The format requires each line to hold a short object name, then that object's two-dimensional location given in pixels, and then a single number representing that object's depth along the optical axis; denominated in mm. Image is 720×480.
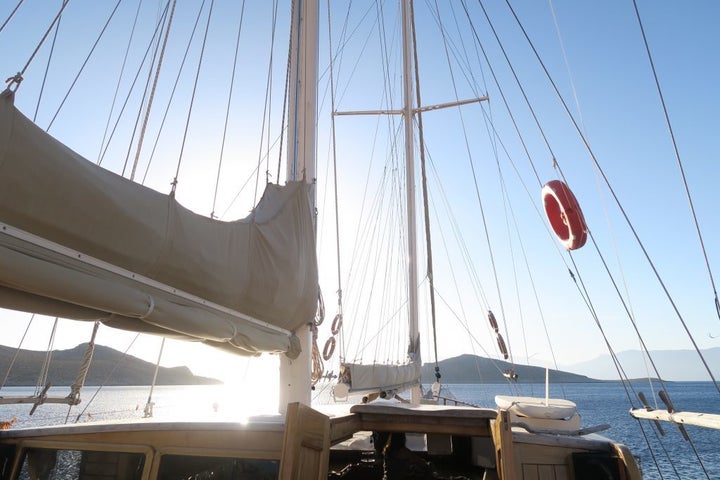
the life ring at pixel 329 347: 14461
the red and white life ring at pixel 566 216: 6195
